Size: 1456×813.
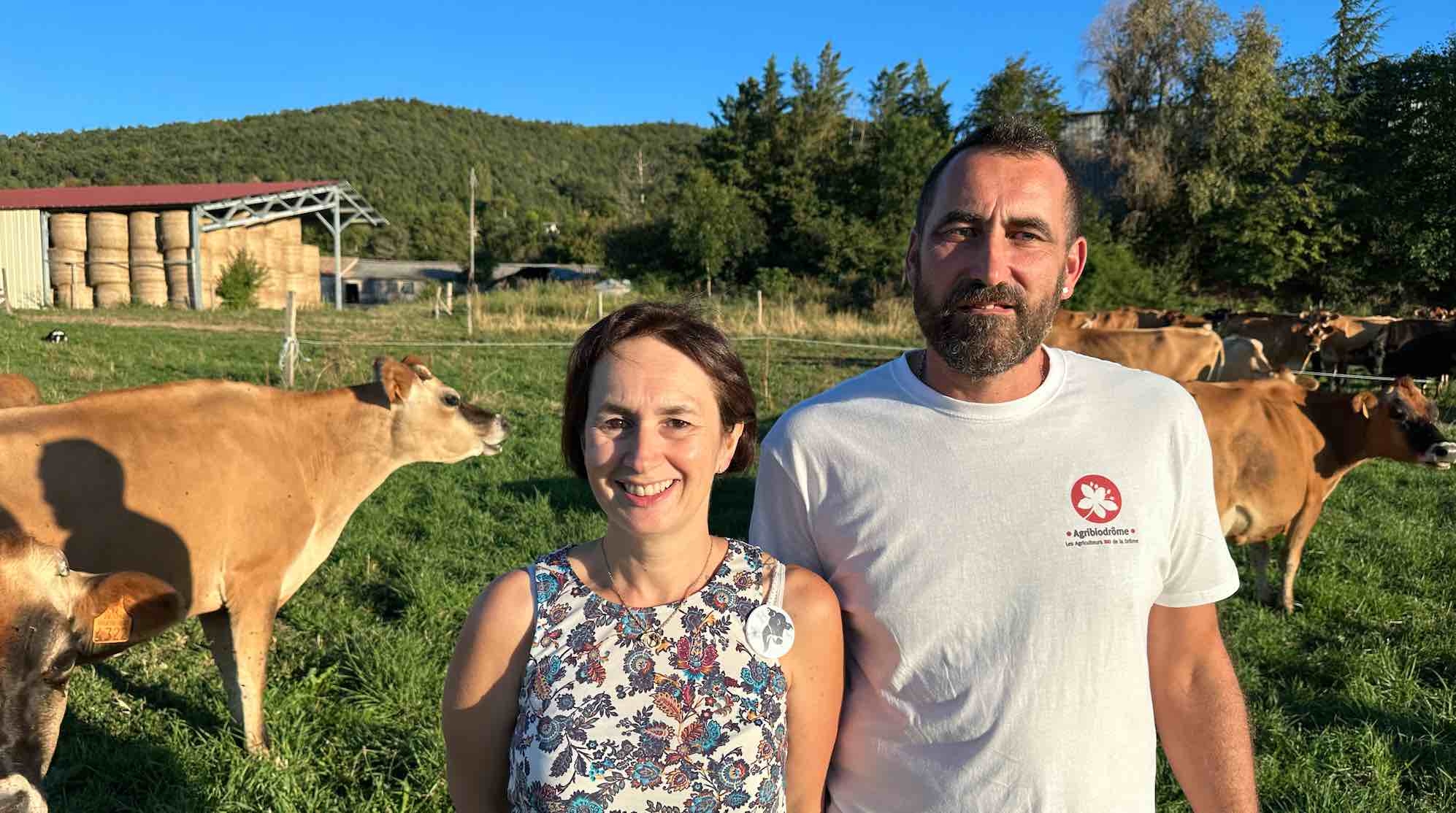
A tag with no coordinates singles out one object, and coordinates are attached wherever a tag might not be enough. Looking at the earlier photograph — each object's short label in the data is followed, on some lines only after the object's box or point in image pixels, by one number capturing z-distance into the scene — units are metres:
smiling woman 1.57
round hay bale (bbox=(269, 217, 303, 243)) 35.82
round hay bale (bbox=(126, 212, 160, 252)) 31.06
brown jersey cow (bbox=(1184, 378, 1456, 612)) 5.91
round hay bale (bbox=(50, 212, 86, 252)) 30.62
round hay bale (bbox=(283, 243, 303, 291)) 36.41
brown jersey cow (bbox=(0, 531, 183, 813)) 2.12
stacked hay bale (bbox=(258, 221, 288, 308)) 33.84
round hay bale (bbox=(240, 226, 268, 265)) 33.50
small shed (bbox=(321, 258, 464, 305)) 50.78
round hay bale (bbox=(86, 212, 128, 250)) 30.66
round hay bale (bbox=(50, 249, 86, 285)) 30.66
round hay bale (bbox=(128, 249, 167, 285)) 31.12
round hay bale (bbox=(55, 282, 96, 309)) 30.33
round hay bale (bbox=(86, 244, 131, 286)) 30.78
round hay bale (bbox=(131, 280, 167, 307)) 31.02
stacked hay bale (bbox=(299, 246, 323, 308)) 37.25
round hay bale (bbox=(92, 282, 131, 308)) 30.56
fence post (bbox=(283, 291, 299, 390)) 11.32
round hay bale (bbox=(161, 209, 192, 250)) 30.80
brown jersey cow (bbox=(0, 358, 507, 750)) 3.54
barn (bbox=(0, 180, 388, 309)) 30.41
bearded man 1.70
